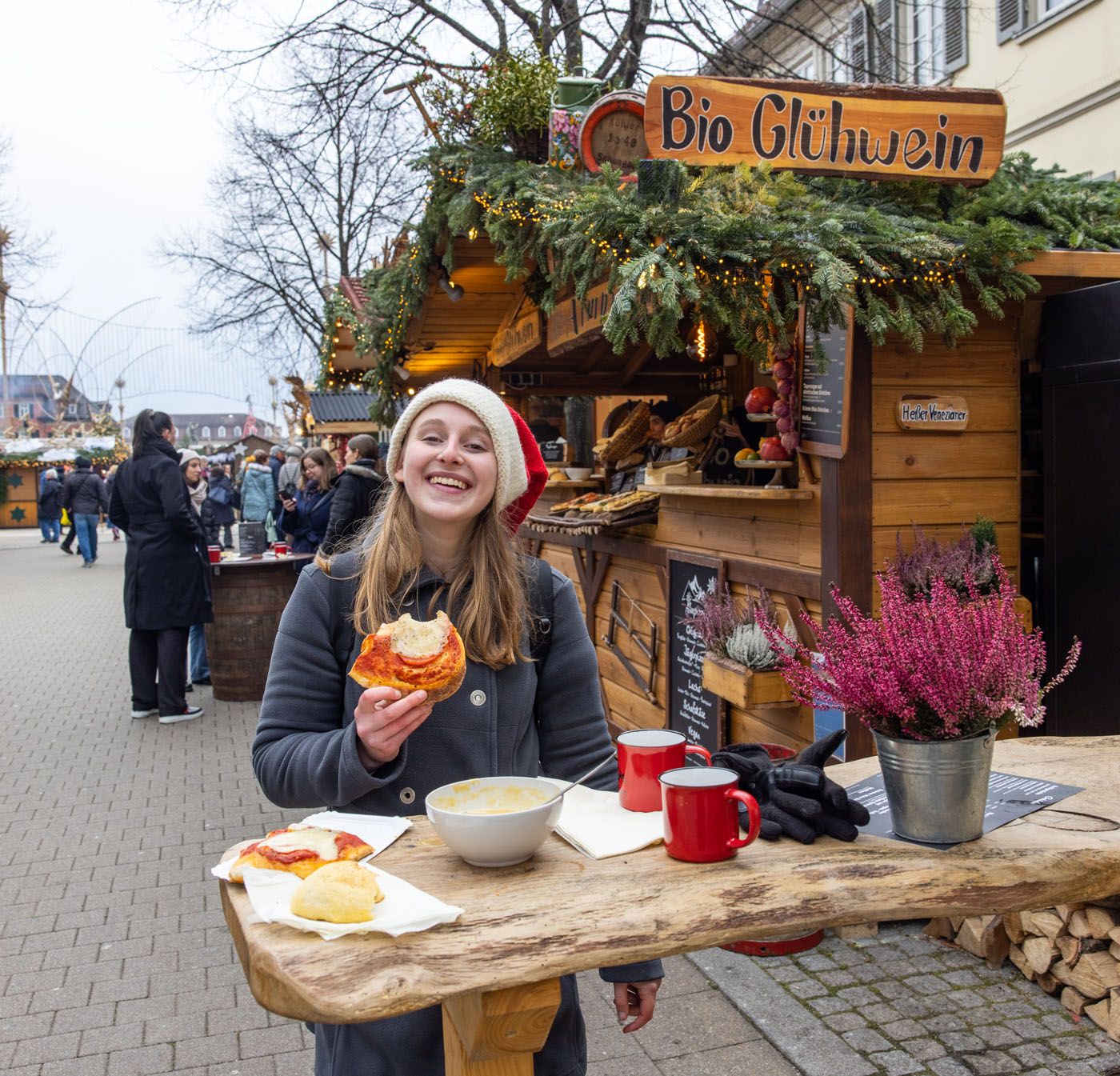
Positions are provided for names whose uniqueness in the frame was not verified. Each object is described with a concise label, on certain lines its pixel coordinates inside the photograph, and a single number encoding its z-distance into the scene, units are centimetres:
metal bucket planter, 186
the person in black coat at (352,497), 779
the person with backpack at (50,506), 2778
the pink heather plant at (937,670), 182
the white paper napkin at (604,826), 185
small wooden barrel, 532
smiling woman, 204
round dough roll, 153
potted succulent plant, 464
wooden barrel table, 840
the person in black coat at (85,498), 2091
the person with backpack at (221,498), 1675
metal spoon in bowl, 174
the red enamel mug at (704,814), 175
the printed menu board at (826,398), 421
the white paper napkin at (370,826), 189
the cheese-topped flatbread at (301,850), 172
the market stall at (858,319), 392
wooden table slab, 144
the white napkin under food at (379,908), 151
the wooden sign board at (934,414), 432
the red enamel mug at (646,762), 196
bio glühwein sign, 419
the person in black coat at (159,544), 777
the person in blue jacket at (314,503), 922
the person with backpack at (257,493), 1645
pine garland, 382
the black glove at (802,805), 191
